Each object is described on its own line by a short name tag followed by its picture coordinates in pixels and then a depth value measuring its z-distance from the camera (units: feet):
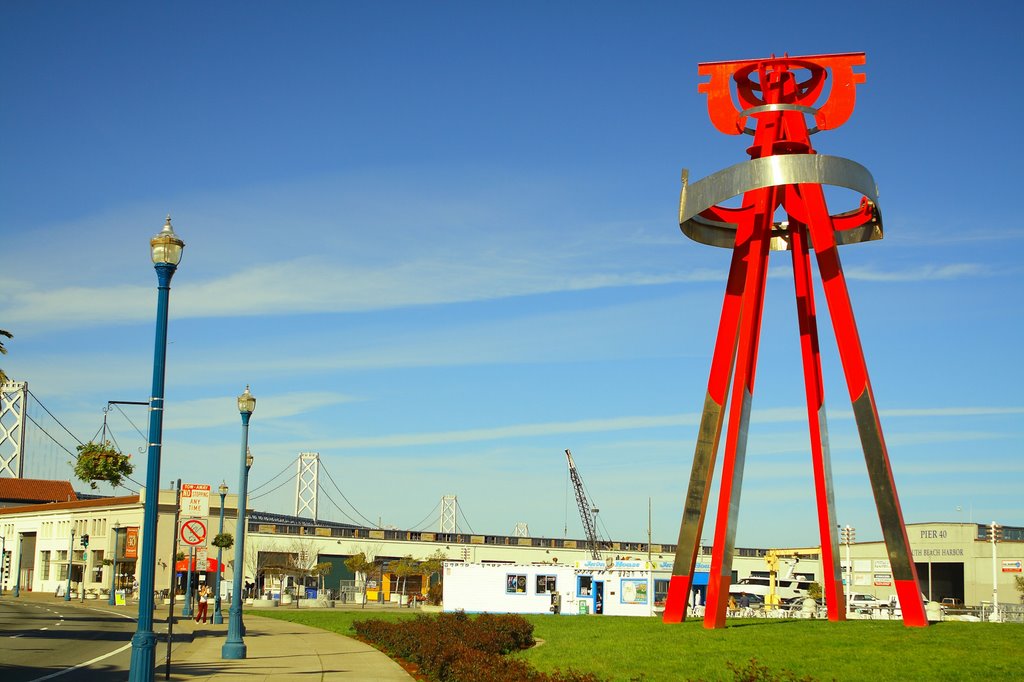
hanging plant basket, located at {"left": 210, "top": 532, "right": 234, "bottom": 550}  220.60
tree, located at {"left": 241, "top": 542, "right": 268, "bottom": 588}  343.71
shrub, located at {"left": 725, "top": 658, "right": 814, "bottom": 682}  59.82
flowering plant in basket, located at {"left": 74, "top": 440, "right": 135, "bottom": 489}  93.04
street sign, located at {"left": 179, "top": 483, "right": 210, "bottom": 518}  75.20
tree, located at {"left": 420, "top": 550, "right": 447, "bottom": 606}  229.45
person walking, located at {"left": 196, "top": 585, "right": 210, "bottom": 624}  164.25
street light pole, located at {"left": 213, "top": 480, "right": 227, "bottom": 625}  166.83
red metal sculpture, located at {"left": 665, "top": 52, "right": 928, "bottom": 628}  102.47
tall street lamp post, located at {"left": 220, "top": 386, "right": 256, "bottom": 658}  97.81
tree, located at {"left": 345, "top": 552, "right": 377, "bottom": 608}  304.09
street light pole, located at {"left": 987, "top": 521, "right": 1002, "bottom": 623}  225.35
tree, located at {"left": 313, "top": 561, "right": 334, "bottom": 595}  305.53
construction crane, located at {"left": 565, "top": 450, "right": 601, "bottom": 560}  460.71
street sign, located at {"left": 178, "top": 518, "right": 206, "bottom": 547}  74.74
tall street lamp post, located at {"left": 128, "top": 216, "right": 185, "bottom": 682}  56.59
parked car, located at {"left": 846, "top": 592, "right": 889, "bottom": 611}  211.00
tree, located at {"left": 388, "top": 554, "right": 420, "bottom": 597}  311.68
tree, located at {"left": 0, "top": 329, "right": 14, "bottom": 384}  94.17
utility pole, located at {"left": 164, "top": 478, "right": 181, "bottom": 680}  77.13
